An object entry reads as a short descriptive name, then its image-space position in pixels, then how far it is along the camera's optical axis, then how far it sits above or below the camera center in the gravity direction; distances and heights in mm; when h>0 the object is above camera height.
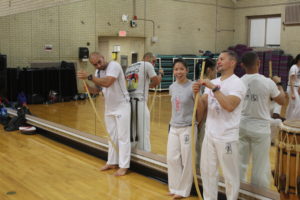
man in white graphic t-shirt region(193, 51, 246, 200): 3213 -520
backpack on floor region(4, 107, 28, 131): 7801 -1276
